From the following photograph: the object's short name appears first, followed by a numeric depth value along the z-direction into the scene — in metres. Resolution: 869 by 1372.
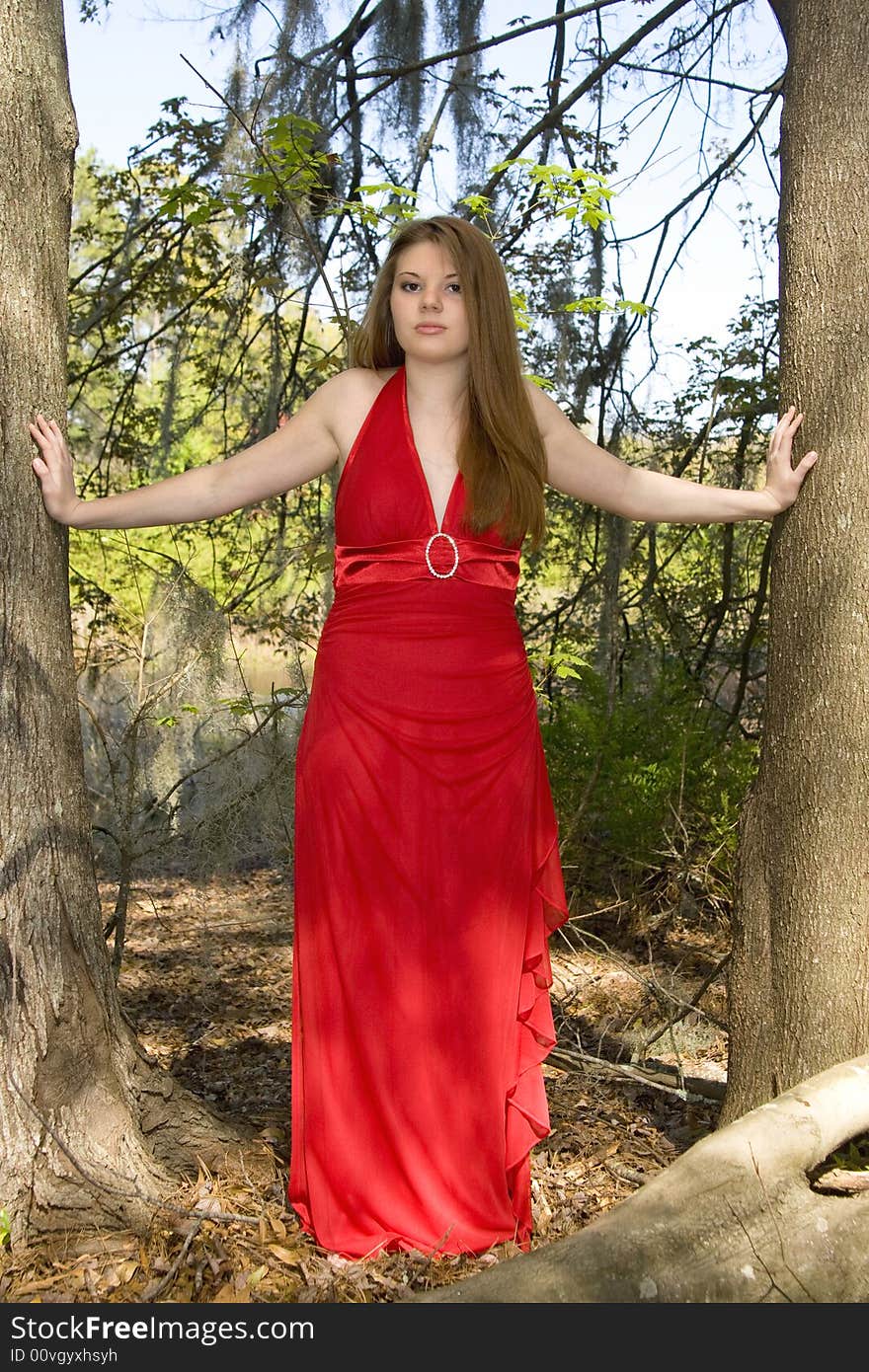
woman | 2.63
